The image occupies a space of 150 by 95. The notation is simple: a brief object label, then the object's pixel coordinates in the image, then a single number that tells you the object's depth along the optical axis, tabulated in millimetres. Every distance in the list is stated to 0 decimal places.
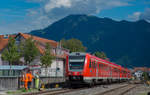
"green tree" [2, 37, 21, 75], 47438
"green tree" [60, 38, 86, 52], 107788
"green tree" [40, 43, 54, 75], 49684
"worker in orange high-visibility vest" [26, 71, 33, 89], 21344
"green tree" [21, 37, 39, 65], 49812
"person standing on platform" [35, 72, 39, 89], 23098
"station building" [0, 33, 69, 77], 56625
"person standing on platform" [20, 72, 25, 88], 21086
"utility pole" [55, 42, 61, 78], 64575
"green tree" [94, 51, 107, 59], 133100
